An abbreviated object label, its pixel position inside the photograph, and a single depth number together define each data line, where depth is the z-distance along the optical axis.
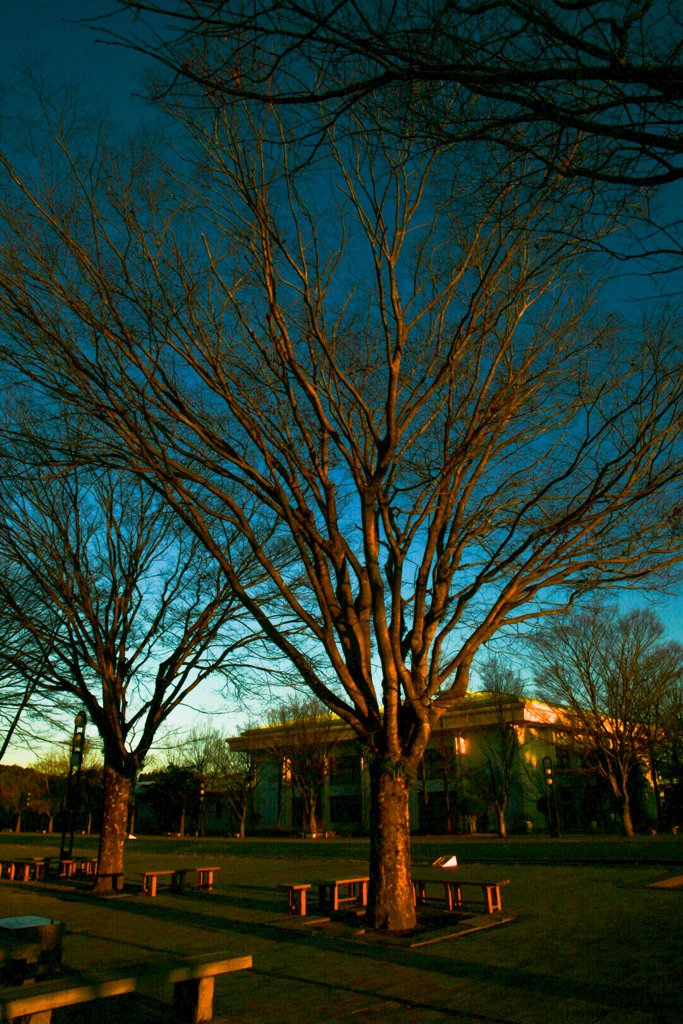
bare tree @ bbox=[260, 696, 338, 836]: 48.81
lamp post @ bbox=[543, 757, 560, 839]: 35.46
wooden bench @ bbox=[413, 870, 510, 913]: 10.55
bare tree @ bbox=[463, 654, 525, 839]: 40.38
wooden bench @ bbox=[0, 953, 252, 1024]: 4.58
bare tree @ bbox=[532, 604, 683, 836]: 33.12
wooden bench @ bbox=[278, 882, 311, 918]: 10.91
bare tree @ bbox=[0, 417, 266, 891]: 14.23
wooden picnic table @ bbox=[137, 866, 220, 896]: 14.26
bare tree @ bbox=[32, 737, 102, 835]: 62.61
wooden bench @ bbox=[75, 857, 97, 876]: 18.59
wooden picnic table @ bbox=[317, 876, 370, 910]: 11.06
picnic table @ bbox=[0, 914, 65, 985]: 6.36
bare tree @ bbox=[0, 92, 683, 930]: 8.71
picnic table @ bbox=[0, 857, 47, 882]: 18.81
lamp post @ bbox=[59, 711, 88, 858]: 17.75
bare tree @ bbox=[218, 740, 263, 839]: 54.12
